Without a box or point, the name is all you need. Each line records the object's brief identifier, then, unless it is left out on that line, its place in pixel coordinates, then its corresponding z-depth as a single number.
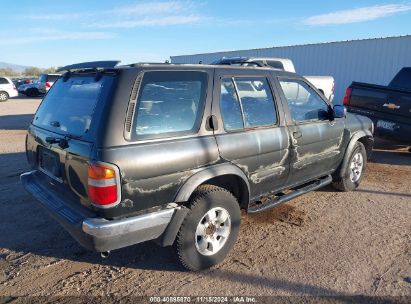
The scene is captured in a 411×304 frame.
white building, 15.34
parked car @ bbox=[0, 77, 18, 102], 23.34
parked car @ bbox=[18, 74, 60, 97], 25.67
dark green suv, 2.72
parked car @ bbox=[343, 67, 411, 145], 7.46
